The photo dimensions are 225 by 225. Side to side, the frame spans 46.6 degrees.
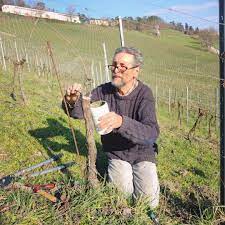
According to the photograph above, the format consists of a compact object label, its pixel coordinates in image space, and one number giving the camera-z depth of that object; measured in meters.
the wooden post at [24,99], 5.10
